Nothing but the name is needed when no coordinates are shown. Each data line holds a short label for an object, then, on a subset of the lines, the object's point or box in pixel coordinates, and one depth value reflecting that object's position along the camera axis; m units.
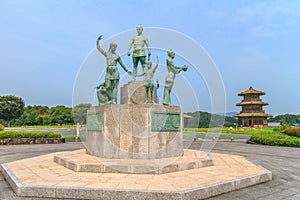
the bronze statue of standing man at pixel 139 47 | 10.24
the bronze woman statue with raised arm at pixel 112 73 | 9.28
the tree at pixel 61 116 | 65.19
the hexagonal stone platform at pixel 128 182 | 4.63
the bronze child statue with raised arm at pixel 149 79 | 8.80
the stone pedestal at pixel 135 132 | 7.89
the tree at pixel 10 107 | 59.59
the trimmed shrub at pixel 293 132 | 22.26
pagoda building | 50.94
